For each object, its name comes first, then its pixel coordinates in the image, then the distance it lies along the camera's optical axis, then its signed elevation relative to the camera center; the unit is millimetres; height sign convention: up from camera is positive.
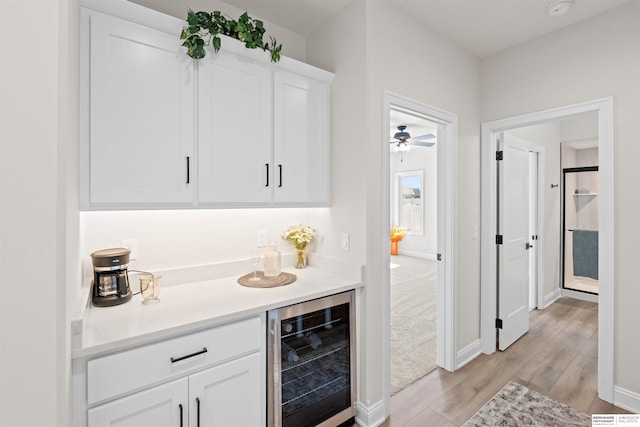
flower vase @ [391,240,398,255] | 7975 -895
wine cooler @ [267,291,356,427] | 1636 -885
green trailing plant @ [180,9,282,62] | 1589 +1009
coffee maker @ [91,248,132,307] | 1502 -326
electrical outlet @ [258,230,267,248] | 2314 -192
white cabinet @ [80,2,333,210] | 1429 +512
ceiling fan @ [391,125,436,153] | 5191 +1376
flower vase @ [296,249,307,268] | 2352 -348
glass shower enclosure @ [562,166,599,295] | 4422 -135
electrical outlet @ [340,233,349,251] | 2131 -201
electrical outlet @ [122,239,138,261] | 1771 -192
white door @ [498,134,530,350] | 3027 -288
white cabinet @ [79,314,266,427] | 1168 -734
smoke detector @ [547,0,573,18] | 2100 +1458
